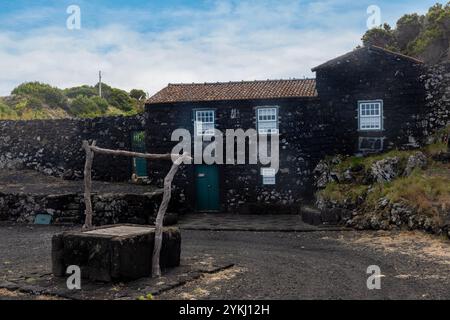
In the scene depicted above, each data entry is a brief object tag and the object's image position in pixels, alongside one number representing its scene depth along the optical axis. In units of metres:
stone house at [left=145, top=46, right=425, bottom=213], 20.39
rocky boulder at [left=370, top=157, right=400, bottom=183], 18.48
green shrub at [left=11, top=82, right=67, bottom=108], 45.91
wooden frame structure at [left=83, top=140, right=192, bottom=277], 10.20
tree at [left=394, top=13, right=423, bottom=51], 35.06
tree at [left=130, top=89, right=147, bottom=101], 59.41
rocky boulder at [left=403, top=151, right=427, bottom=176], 18.16
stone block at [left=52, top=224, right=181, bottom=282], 9.60
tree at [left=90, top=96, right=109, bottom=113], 47.83
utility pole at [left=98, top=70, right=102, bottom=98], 55.62
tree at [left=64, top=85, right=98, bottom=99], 54.78
